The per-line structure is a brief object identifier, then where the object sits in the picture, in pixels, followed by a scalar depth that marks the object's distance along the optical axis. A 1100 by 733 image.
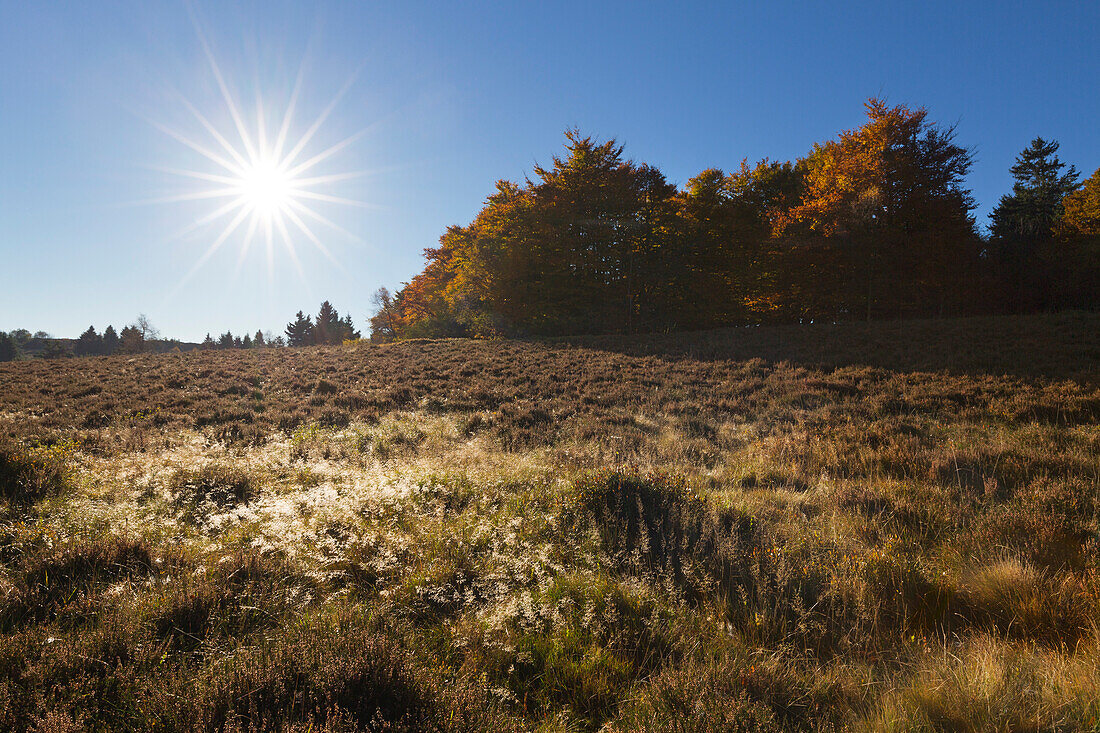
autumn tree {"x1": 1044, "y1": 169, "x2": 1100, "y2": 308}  25.95
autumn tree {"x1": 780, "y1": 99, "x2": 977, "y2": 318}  21.27
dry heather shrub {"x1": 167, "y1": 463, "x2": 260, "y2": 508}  5.02
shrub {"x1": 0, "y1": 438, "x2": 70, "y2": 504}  4.85
